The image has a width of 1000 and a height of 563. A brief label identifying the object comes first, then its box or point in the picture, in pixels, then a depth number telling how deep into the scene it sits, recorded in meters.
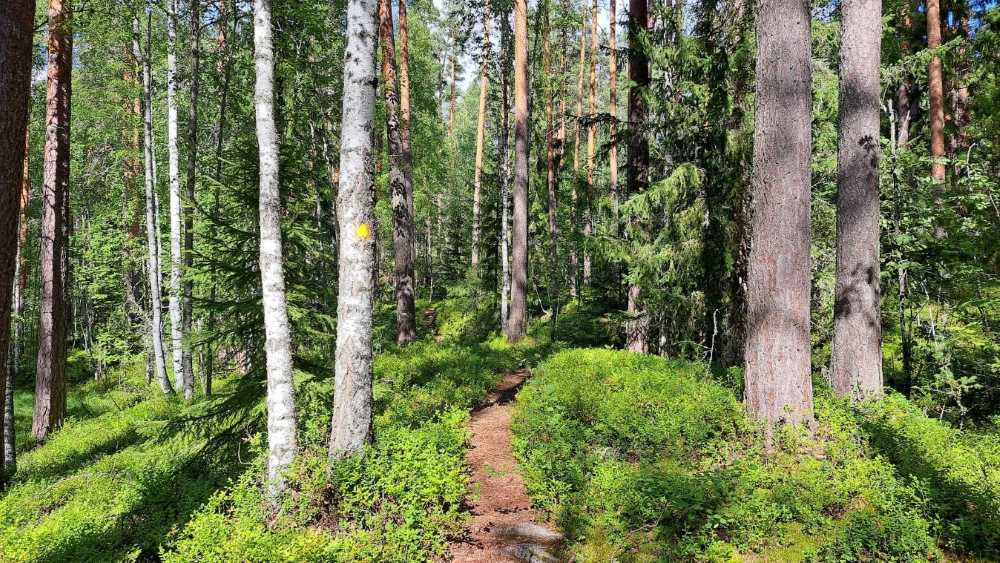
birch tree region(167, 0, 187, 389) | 11.60
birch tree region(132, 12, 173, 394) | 12.76
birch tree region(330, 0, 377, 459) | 5.04
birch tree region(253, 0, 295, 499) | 5.06
